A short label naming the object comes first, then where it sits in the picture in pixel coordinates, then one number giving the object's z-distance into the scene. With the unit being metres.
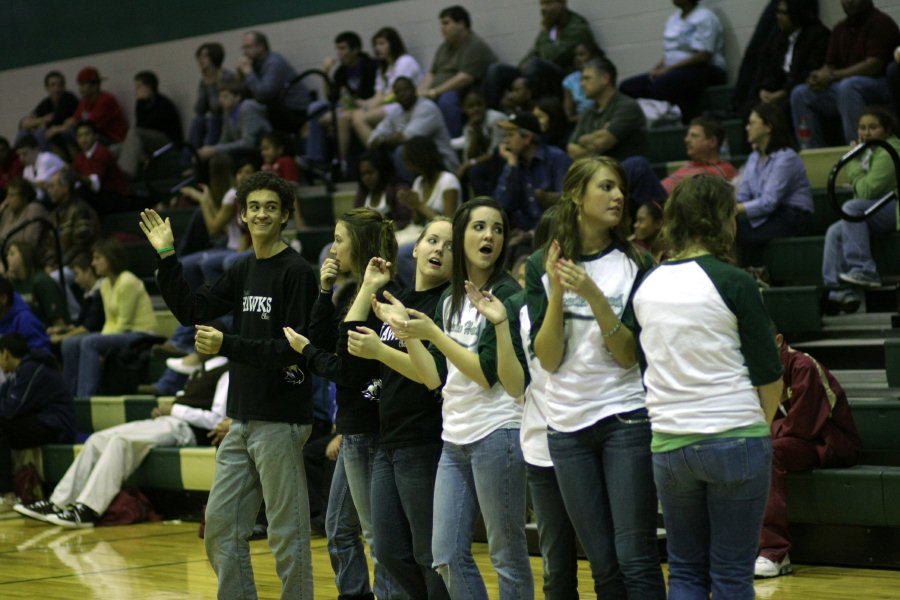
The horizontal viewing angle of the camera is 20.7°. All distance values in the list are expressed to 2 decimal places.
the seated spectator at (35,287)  18.09
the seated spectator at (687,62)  17.31
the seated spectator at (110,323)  16.85
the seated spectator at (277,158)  19.16
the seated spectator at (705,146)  13.69
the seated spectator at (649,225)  12.26
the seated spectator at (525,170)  14.66
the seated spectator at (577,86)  17.50
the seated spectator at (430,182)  15.26
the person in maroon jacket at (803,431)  9.73
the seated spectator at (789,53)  15.71
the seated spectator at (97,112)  24.09
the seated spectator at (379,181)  16.26
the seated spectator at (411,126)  17.47
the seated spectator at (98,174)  21.69
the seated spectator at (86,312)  17.41
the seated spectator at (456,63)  19.11
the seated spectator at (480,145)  15.88
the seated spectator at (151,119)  23.21
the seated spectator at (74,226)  19.63
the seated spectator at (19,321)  16.03
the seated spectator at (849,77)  14.74
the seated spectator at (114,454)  13.90
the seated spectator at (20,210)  20.07
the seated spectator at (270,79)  21.69
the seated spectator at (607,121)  15.14
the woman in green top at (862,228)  12.45
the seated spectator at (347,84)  20.45
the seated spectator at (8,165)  23.69
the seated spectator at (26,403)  15.08
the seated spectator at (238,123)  20.90
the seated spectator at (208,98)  22.48
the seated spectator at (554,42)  18.50
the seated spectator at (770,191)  13.13
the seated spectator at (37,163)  22.21
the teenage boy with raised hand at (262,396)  7.75
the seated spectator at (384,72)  19.95
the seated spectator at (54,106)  24.72
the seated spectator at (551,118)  16.24
